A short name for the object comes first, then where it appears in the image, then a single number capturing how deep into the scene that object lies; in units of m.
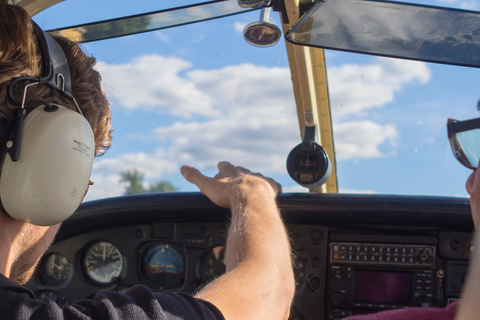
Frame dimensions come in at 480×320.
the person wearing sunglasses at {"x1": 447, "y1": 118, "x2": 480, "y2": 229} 1.43
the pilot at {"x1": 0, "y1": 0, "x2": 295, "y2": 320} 0.99
